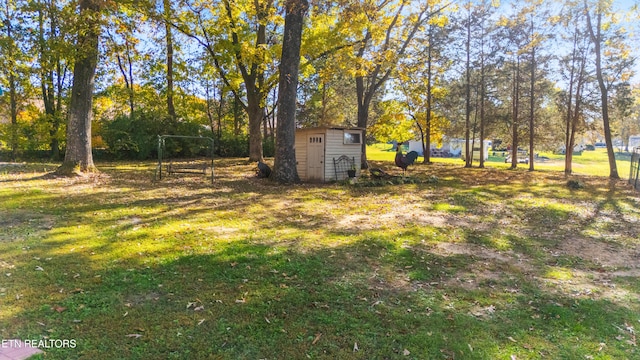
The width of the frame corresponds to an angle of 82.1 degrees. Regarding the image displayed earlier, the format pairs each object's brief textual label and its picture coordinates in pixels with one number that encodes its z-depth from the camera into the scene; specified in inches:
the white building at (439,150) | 1869.1
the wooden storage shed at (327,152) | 528.7
